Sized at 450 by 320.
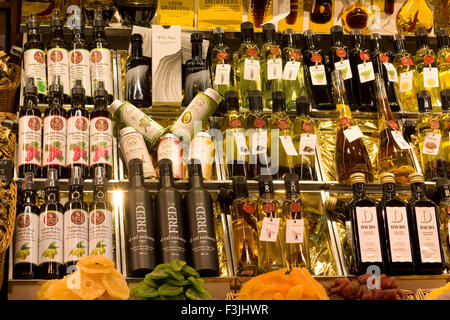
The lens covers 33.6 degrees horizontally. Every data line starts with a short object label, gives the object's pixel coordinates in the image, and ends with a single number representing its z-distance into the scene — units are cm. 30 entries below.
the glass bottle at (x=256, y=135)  294
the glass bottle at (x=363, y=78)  319
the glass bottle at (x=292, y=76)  319
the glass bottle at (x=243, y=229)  269
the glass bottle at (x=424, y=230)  272
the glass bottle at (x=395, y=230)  270
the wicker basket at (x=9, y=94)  305
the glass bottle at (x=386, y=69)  323
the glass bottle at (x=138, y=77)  306
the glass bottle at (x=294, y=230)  272
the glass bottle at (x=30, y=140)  276
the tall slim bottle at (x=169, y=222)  257
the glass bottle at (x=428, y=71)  327
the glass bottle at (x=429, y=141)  305
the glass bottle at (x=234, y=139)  295
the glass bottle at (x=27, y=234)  251
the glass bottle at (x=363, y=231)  271
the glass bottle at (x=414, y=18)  355
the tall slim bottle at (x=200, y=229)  259
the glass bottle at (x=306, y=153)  296
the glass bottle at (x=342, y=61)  320
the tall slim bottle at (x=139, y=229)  254
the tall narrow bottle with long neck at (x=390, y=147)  302
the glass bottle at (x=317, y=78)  315
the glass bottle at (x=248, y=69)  317
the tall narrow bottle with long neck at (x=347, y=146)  300
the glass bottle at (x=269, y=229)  270
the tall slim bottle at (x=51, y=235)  252
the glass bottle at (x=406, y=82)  327
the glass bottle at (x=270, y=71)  318
